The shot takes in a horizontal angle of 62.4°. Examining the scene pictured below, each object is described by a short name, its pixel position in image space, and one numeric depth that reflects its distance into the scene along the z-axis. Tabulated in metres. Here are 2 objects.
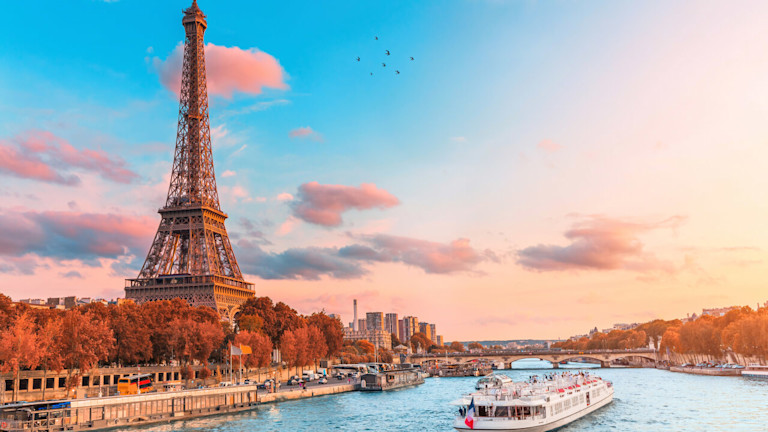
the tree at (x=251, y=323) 110.00
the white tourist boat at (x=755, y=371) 103.64
